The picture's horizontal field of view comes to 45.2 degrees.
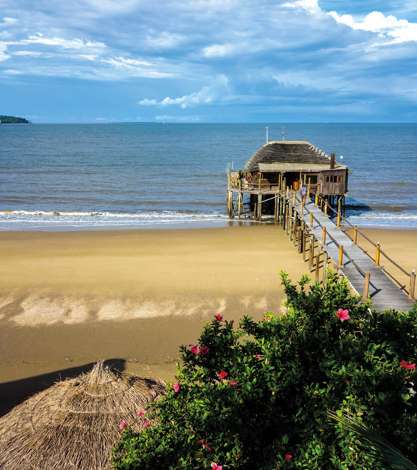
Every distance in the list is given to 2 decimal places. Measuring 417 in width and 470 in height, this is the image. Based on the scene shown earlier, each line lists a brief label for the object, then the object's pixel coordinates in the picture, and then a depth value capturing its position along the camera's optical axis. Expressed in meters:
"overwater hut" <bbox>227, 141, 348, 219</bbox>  31.17
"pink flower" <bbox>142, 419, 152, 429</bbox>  6.38
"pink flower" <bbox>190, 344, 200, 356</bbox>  6.49
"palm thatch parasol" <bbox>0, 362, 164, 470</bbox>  6.40
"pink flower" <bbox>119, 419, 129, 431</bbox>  6.20
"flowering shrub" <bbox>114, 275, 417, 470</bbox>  5.09
